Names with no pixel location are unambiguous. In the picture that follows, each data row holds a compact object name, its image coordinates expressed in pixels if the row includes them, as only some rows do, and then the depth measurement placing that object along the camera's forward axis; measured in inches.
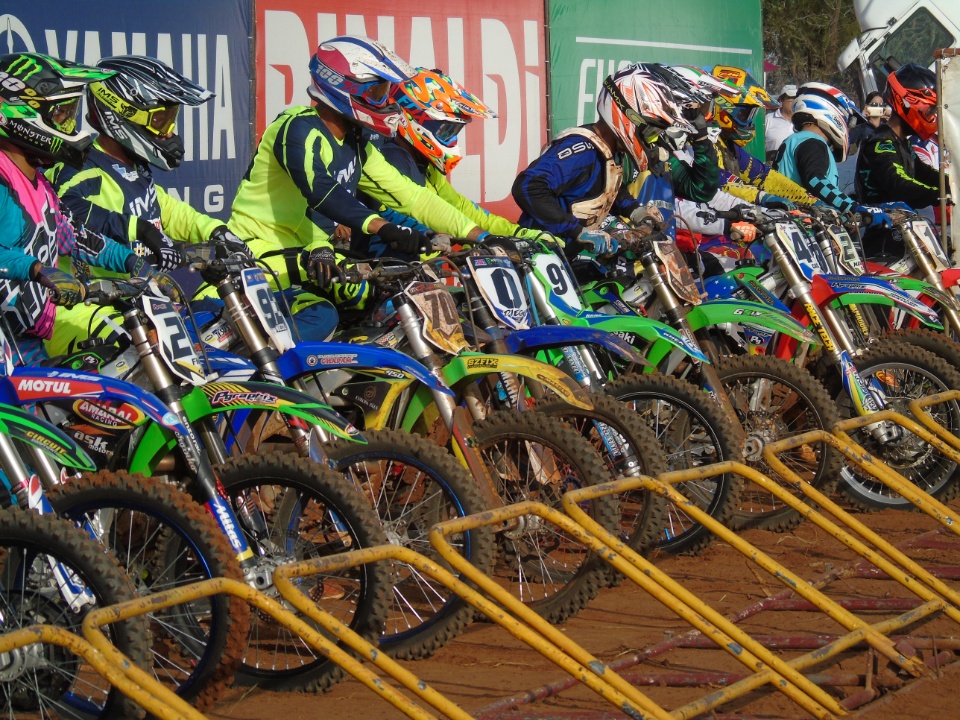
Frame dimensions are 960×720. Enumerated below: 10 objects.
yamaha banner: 624.1
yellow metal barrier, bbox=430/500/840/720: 261.3
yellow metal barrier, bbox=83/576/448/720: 218.1
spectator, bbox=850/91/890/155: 752.3
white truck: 946.1
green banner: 745.0
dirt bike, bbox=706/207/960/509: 489.4
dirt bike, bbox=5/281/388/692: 302.4
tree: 2178.9
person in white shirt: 874.1
